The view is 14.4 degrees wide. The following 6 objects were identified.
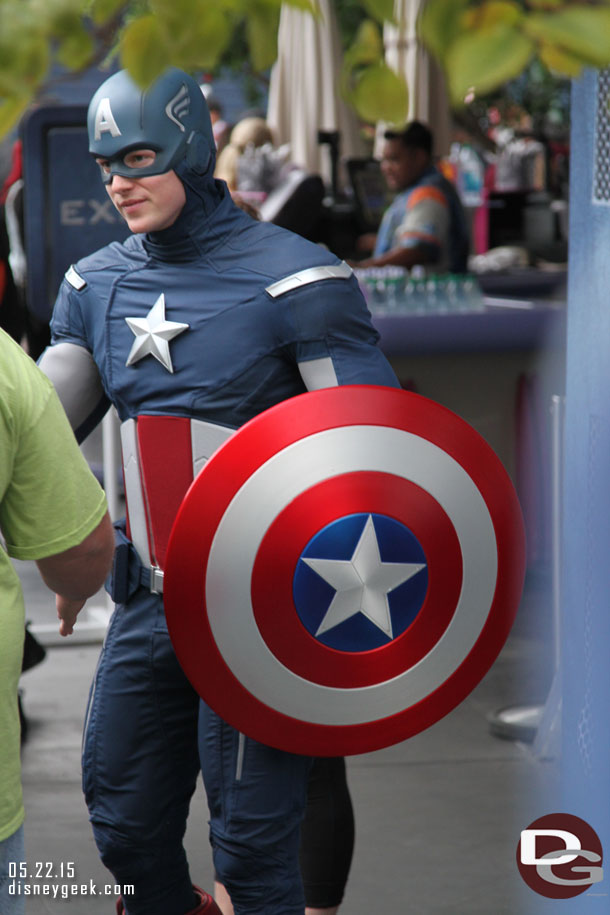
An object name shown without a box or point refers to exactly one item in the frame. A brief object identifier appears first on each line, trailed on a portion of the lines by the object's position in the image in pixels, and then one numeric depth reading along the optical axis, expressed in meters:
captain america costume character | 4.12
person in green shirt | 3.22
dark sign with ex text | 8.09
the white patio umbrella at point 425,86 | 16.29
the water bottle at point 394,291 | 9.62
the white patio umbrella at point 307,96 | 19.57
